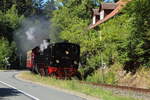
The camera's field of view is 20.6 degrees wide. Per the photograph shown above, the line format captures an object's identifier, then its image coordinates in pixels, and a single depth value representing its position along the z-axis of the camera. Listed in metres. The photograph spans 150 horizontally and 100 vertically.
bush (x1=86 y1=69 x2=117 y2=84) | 31.17
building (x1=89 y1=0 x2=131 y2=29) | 51.22
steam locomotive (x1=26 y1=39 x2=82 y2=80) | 34.53
